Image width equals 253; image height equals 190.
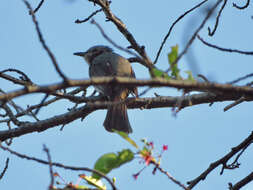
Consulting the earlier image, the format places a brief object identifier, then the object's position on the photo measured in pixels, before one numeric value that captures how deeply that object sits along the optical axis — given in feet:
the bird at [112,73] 37.78
